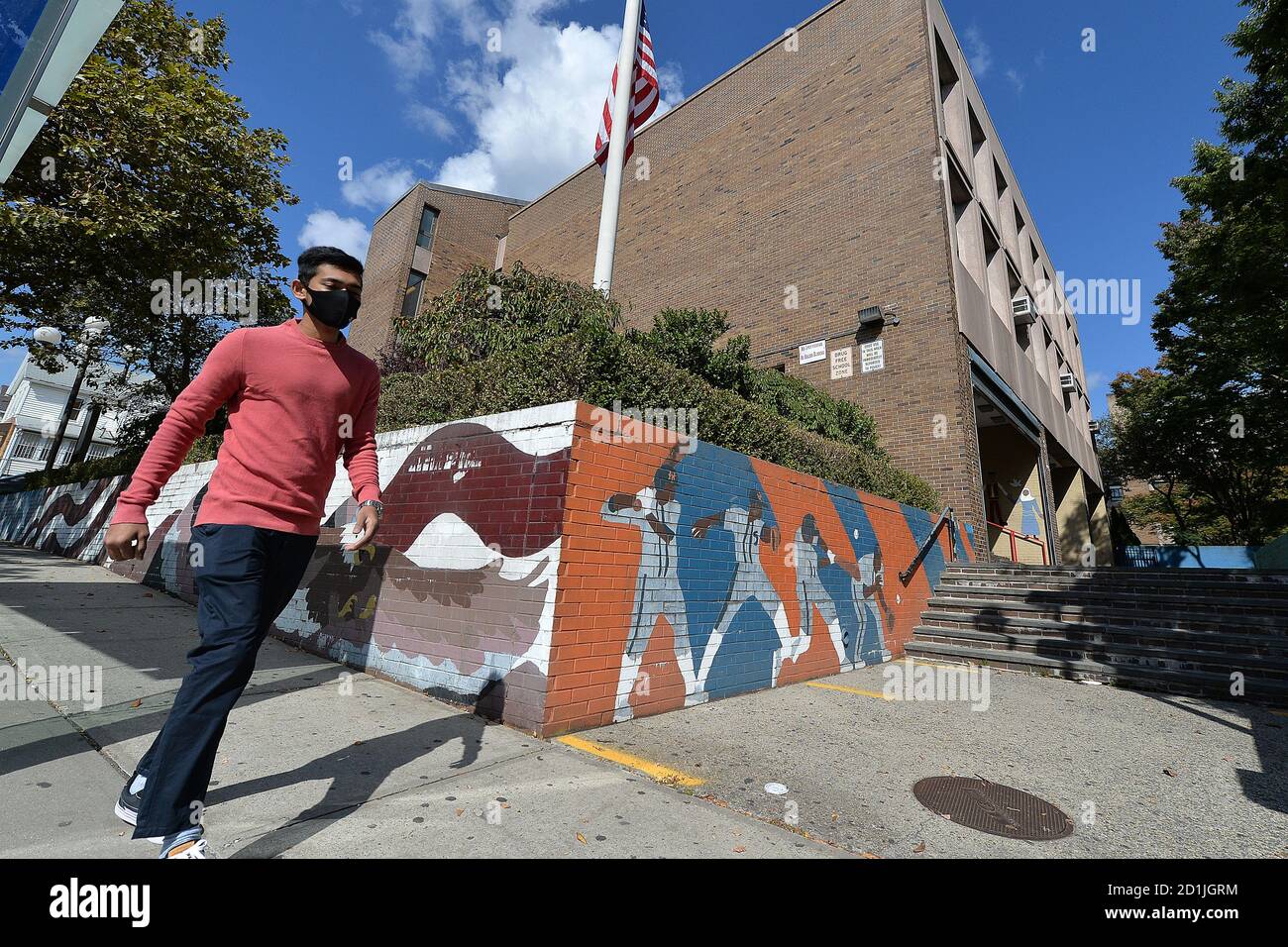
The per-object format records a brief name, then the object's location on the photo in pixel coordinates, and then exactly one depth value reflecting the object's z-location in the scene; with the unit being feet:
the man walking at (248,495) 5.94
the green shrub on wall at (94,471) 37.14
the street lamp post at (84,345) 41.52
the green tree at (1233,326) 38.52
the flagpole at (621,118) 25.46
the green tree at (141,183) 28.43
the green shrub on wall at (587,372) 15.97
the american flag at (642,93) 28.45
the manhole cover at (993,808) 8.96
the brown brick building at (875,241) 41.06
